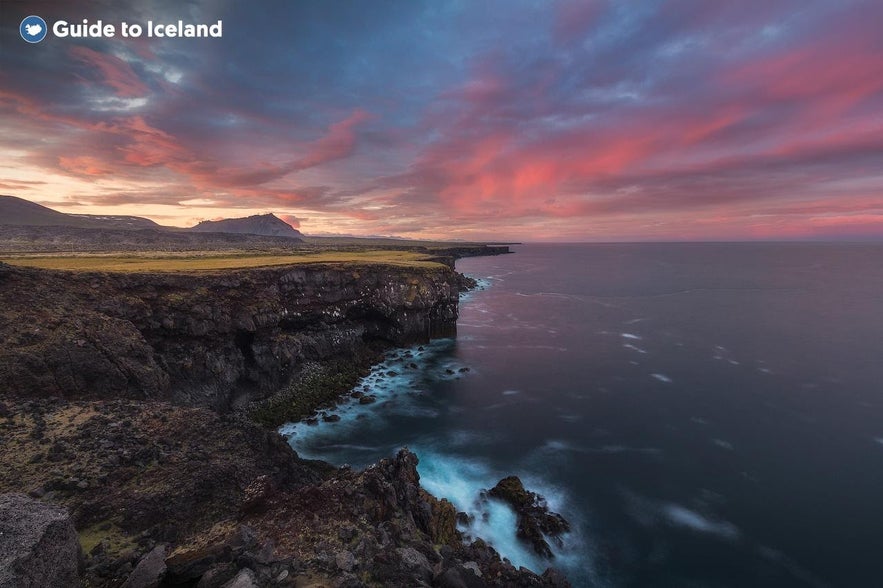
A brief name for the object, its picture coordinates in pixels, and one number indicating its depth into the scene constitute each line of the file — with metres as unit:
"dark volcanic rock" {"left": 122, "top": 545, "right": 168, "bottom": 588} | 9.93
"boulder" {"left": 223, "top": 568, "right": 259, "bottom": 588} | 9.61
